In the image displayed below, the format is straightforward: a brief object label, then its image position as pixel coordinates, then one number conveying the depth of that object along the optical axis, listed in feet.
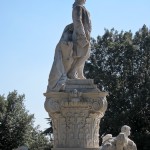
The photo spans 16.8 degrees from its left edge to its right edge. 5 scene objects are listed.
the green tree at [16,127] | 146.41
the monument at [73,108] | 42.88
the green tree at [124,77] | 128.47
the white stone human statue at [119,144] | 41.80
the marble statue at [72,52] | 44.78
